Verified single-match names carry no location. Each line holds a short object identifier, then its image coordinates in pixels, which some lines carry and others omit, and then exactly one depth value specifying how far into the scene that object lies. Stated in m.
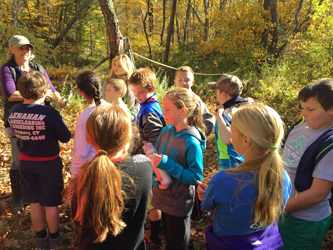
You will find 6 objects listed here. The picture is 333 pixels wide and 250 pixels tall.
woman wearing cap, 3.10
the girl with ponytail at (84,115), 2.44
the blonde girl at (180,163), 2.13
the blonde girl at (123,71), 3.96
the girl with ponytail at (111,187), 1.28
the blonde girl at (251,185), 1.41
